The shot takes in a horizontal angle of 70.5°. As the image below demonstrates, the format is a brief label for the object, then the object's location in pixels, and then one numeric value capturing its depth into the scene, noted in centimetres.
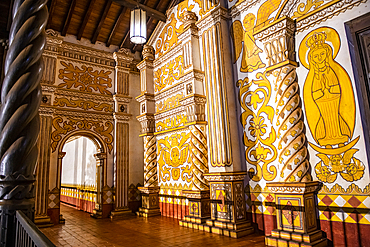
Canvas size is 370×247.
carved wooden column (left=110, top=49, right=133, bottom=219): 751
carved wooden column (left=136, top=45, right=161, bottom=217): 713
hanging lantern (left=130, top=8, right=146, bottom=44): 481
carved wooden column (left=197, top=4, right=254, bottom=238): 470
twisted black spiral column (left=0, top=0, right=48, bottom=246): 194
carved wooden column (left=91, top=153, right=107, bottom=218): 736
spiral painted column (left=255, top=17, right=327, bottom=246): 362
